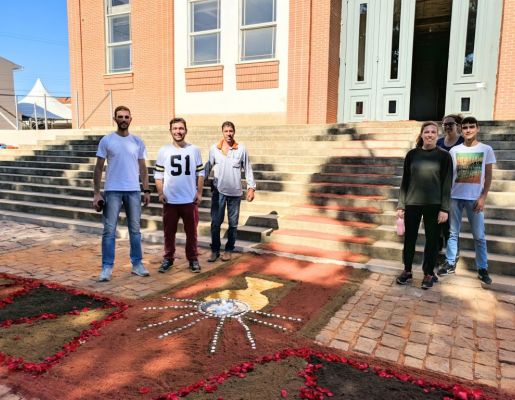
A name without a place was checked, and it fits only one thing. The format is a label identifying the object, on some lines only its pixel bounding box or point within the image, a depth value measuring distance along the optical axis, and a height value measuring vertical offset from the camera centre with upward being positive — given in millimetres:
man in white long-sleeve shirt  5609 -403
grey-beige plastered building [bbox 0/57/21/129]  35344 +5873
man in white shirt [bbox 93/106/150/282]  4820 -421
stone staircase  6039 -828
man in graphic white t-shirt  4719 -340
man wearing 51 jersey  5125 -479
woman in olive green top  4547 -454
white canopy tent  24203 +2261
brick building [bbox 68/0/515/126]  10555 +2728
